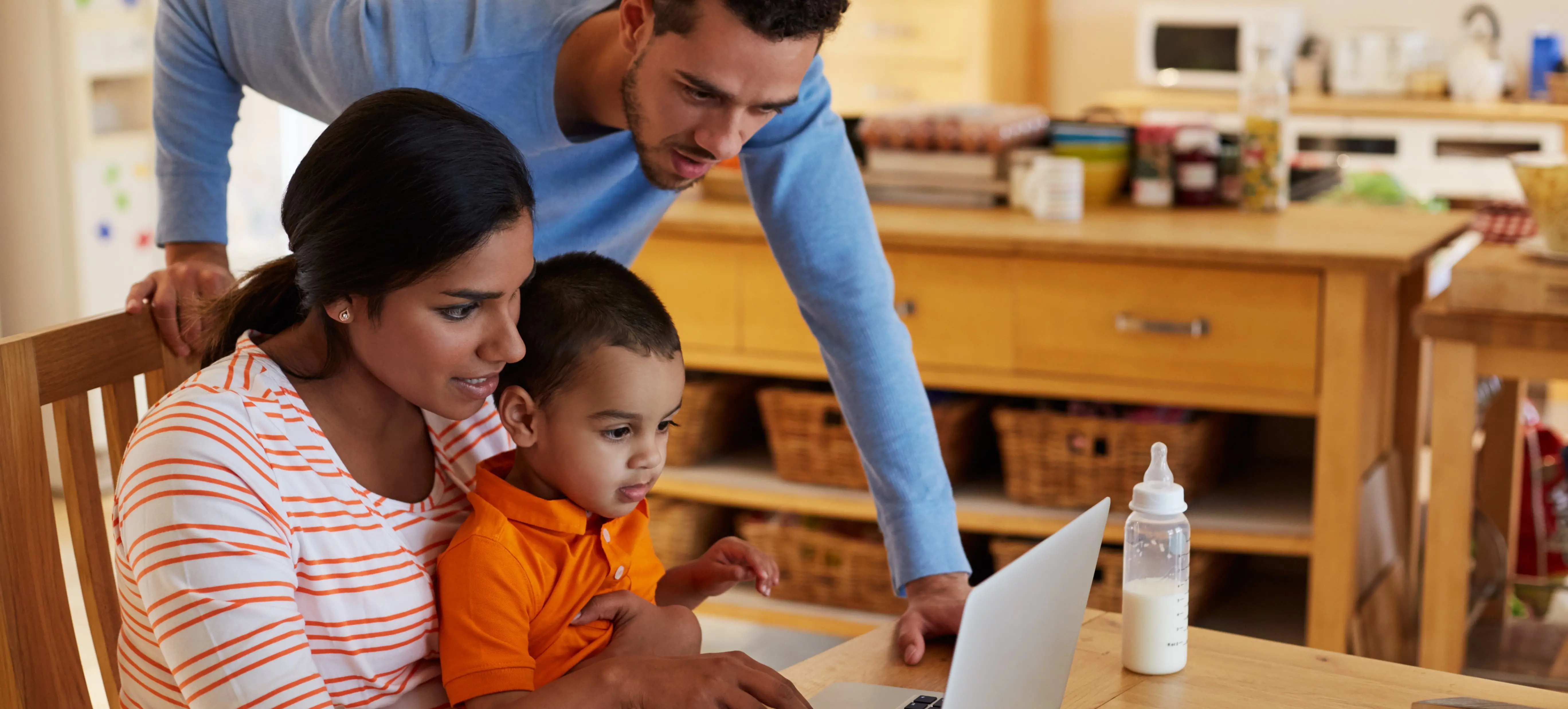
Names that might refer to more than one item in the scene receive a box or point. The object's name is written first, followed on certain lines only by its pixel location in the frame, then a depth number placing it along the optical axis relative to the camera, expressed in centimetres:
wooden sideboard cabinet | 234
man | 135
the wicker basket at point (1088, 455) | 247
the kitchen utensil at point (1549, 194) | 219
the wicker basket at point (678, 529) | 285
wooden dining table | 112
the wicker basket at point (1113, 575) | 254
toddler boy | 111
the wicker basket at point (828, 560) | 271
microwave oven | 535
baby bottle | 115
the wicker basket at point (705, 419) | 281
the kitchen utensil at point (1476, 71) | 501
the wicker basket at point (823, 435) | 267
